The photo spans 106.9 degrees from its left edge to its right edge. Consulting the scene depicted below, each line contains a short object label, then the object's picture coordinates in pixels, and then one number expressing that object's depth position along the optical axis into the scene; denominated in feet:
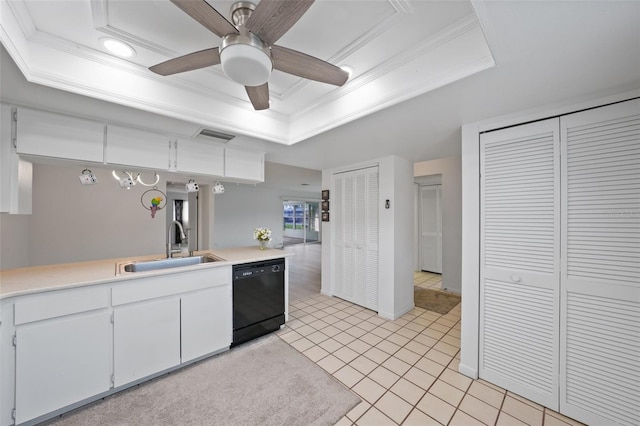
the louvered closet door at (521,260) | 5.71
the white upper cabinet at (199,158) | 8.25
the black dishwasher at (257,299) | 8.27
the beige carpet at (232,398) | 5.38
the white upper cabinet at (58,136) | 5.89
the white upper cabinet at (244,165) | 9.36
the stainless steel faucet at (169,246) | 8.64
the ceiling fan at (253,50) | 3.09
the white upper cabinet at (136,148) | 7.02
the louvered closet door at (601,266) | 4.86
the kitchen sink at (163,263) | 7.63
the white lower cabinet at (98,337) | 5.07
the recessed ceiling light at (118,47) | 5.00
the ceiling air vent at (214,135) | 7.78
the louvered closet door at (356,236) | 11.41
